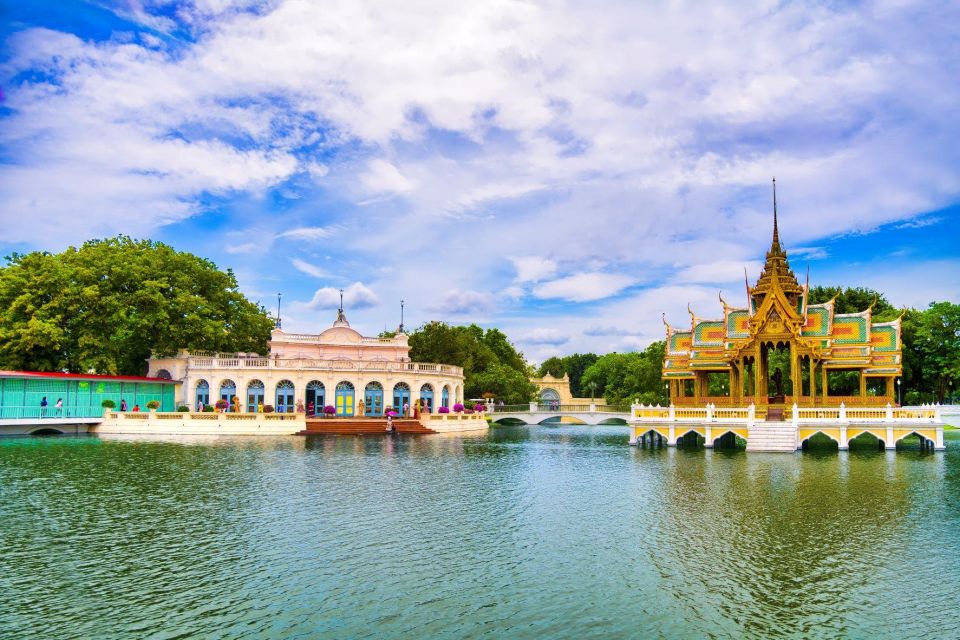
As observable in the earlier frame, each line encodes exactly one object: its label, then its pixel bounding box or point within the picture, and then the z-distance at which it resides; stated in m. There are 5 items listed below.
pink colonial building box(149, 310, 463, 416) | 52.84
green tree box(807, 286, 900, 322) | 56.75
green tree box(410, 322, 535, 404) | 73.38
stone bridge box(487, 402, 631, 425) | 61.28
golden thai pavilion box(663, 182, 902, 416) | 37.19
